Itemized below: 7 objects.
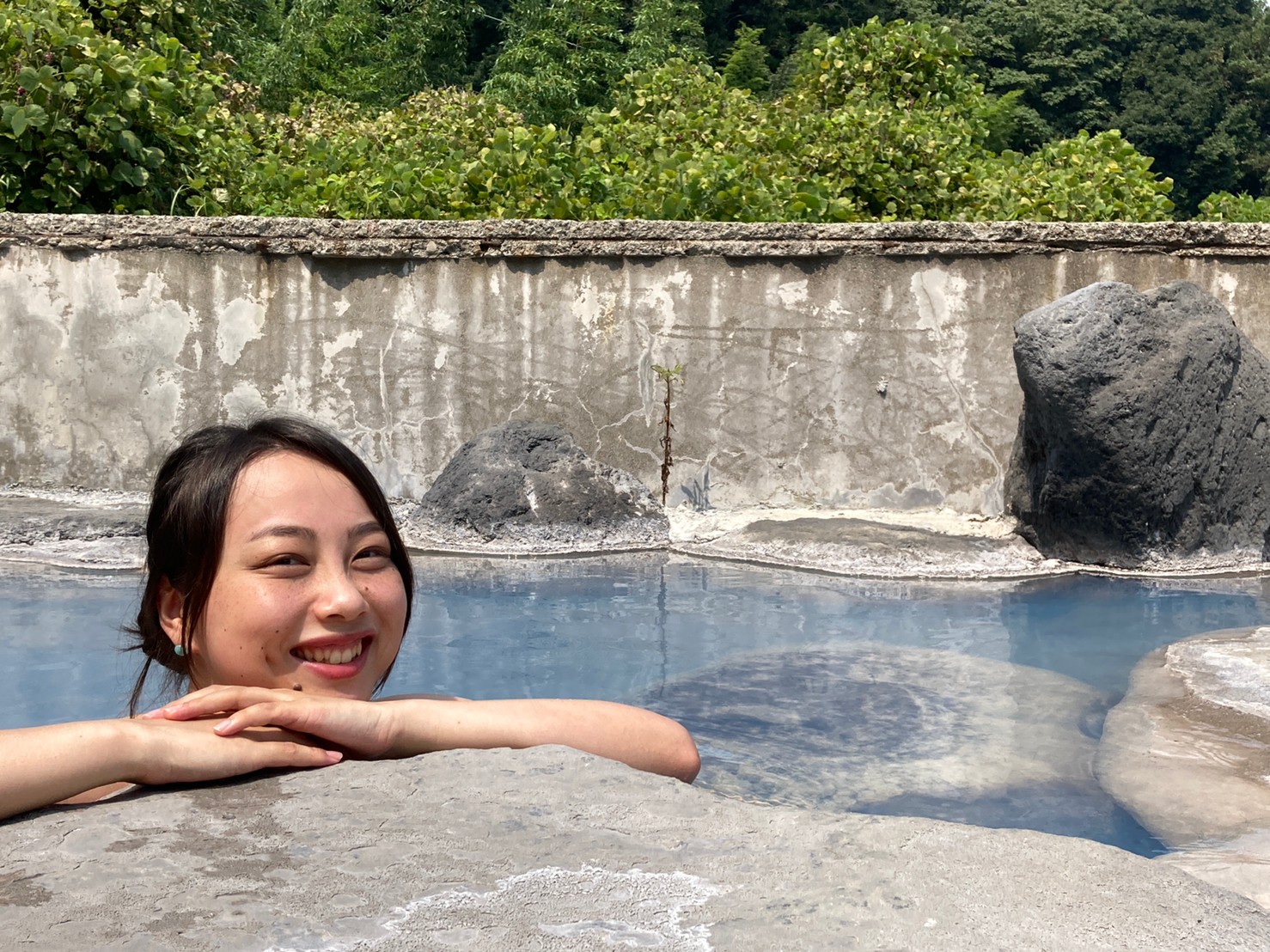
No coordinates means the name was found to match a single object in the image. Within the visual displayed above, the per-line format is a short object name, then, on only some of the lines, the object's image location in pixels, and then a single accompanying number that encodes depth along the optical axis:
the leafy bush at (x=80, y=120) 7.71
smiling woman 1.68
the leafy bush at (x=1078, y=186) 8.48
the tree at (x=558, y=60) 19.55
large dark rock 6.18
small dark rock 6.61
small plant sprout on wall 7.31
